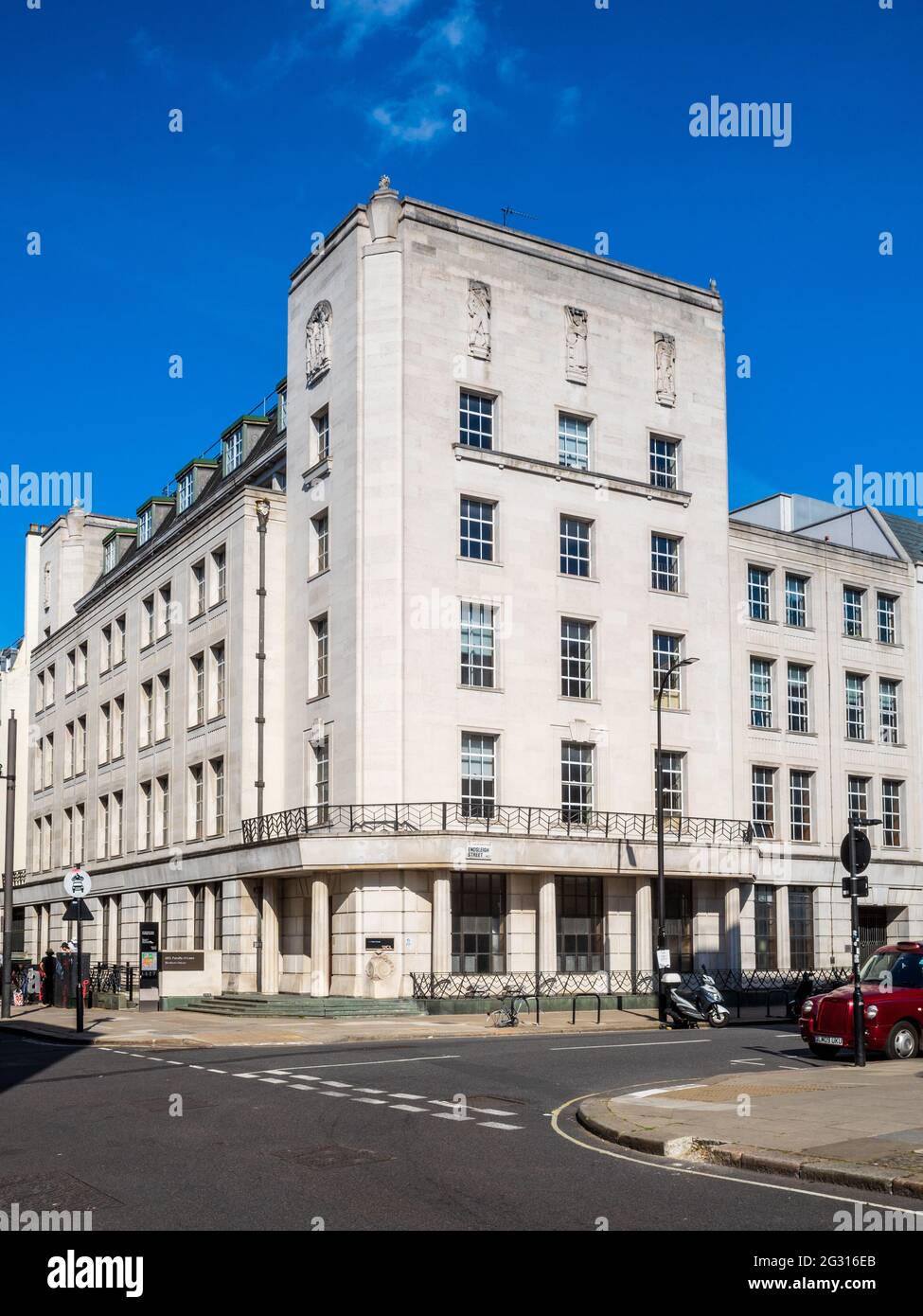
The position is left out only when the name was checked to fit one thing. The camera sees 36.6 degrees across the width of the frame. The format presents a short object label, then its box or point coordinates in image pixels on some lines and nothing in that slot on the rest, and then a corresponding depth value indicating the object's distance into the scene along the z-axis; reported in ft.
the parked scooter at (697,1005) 103.09
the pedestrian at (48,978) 138.00
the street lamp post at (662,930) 105.60
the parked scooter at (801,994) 111.55
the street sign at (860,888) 68.19
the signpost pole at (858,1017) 66.28
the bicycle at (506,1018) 105.70
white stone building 130.11
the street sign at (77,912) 102.58
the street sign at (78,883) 101.45
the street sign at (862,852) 68.17
